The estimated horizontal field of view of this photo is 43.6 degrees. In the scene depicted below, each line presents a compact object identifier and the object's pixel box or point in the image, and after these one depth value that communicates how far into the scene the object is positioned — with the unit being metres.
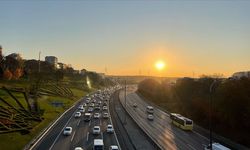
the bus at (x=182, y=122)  63.28
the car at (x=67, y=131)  54.11
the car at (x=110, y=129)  56.79
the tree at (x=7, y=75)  118.12
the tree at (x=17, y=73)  124.88
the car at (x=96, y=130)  55.16
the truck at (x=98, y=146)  41.12
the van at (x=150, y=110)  93.12
